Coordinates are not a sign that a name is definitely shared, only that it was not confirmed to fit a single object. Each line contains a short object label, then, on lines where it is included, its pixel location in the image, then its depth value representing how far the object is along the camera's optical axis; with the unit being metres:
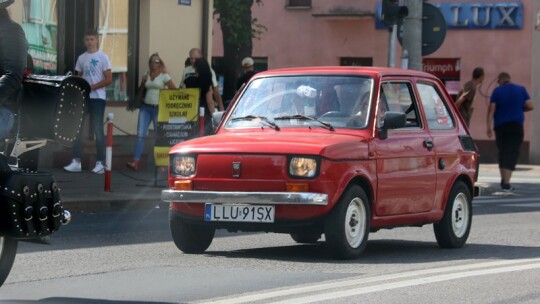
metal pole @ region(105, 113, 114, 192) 17.98
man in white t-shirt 20.42
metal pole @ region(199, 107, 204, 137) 19.40
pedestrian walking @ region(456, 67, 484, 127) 23.06
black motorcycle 8.30
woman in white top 21.39
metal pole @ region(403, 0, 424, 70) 22.31
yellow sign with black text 19.33
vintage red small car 11.09
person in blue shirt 22.14
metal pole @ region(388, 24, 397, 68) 22.06
